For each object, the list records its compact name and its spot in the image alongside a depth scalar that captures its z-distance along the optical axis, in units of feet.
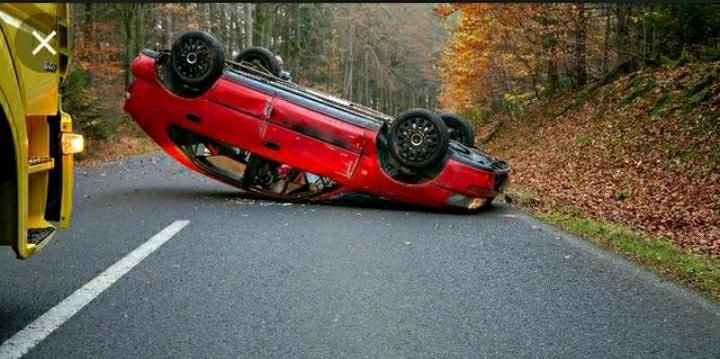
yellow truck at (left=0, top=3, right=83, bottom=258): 10.87
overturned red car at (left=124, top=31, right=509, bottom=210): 30.94
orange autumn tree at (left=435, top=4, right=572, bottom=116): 67.10
